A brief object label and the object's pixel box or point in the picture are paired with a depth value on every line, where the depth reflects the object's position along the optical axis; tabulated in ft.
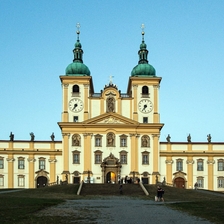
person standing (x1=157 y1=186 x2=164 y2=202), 114.52
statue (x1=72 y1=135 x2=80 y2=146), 224.53
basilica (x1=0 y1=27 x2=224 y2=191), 222.48
